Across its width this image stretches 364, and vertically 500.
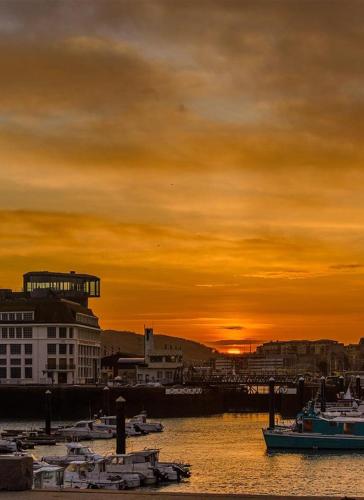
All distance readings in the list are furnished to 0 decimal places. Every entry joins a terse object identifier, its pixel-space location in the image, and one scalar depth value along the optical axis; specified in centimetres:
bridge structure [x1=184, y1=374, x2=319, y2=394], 17875
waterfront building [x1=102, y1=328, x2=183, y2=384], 19488
